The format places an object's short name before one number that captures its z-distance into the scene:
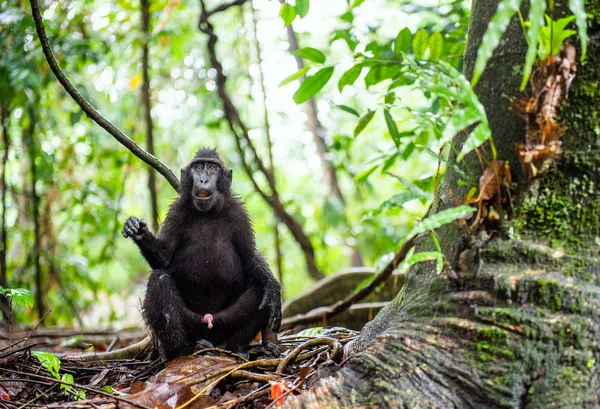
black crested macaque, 4.40
